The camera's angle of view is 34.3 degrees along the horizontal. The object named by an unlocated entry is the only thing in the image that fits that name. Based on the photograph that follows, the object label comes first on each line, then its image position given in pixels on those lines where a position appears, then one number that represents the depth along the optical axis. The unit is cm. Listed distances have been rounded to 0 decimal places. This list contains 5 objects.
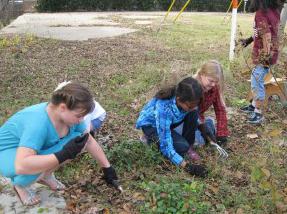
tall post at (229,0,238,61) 712
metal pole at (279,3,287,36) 669
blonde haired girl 423
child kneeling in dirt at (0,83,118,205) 294
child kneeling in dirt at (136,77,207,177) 369
